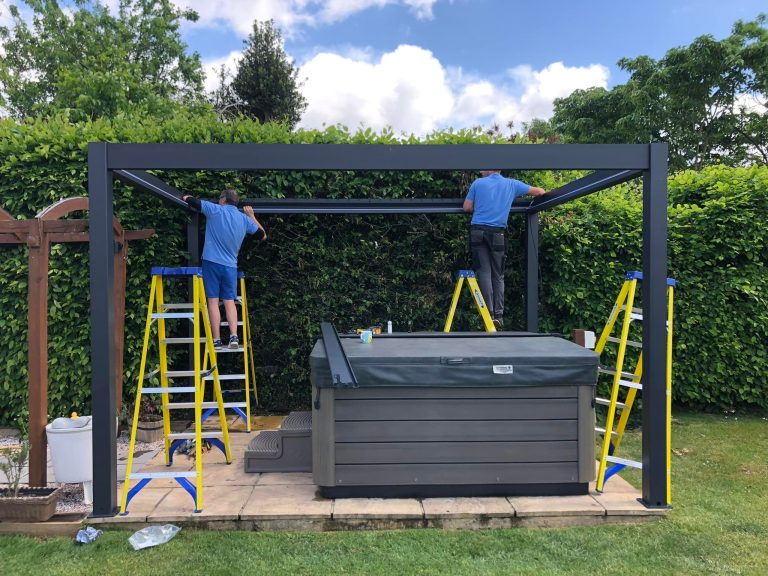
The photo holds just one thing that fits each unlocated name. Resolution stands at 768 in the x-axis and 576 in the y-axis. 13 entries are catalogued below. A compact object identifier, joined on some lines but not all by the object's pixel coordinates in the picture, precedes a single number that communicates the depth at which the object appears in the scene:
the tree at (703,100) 15.52
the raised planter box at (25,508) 2.78
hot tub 3.01
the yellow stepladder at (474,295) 4.45
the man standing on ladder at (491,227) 4.43
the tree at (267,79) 18.69
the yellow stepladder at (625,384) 3.10
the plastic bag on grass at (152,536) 2.59
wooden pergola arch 3.13
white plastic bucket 3.03
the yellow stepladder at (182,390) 2.88
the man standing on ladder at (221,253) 4.29
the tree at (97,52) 17.31
